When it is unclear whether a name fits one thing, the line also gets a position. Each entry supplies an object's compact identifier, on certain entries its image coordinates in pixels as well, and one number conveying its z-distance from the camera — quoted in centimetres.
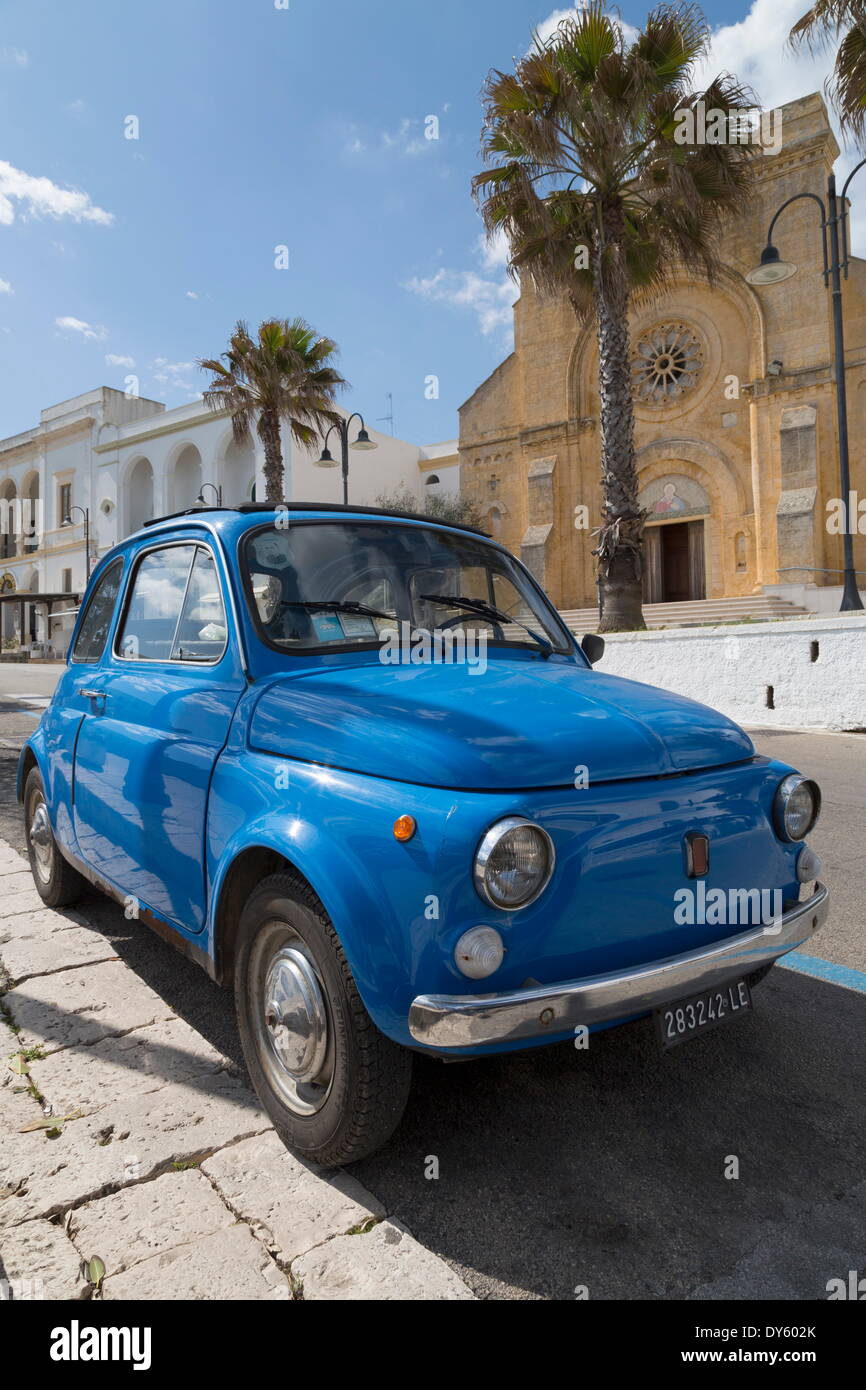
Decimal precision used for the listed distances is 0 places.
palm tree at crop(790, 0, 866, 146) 1255
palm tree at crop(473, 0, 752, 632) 1391
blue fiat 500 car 182
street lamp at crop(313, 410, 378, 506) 1987
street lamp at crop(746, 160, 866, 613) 1444
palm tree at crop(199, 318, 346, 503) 2219
